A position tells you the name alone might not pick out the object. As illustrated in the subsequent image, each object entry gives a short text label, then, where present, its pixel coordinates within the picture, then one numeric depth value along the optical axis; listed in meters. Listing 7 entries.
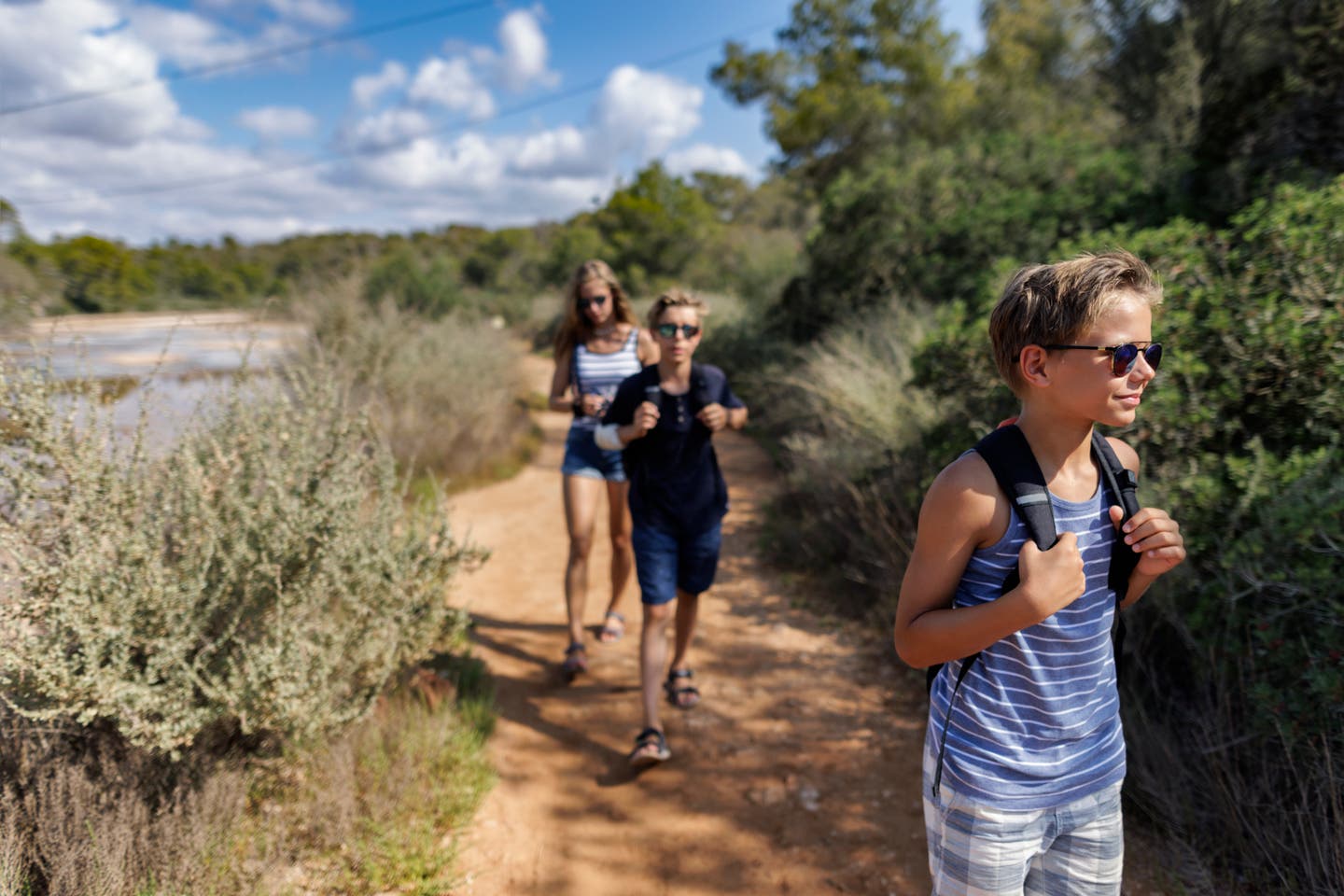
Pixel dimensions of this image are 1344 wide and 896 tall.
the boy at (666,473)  3.00
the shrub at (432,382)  7.55
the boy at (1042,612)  1.35
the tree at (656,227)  23.91
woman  3.75
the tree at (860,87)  14.11
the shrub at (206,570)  2.20
